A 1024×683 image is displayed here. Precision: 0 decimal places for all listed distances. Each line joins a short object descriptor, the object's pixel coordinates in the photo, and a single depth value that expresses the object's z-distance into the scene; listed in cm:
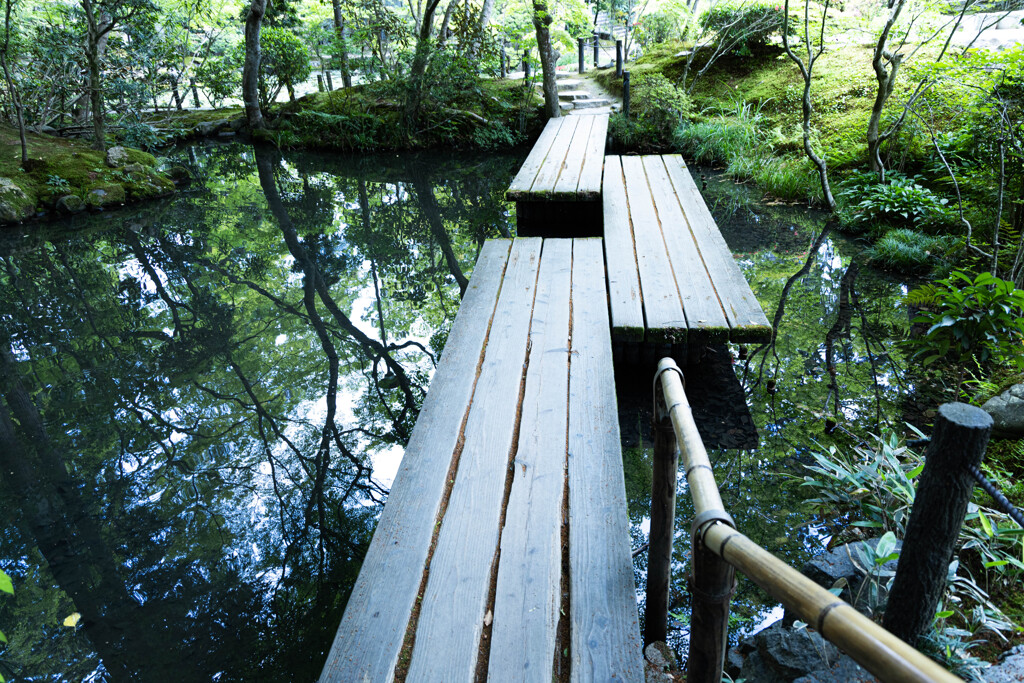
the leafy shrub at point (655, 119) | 895
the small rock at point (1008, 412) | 277
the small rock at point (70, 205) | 750
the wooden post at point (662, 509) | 155
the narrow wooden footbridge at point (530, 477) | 142
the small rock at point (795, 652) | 165
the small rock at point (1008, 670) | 152
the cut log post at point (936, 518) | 125
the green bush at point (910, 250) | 466
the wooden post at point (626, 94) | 912
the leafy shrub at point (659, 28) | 1331
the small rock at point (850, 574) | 181
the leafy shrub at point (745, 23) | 944
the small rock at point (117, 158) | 848
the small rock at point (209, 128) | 1245
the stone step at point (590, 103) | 1095
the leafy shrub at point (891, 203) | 512
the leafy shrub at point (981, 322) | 272
